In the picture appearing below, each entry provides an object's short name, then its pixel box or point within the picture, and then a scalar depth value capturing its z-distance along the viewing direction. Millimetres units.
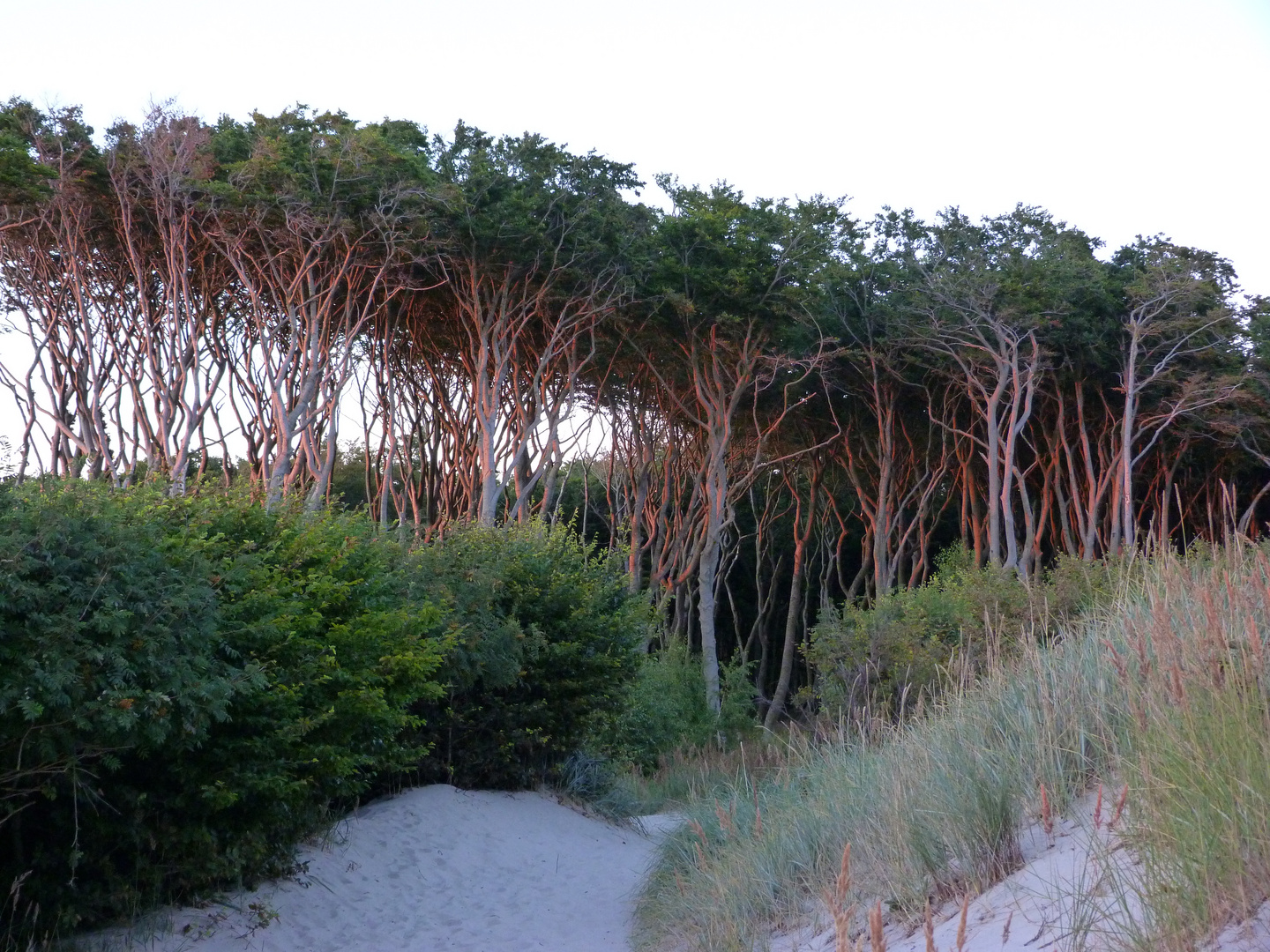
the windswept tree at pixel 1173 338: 26094
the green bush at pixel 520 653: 13336
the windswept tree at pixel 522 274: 21781
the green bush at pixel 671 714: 18016
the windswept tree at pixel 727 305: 24844
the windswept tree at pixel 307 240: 19844
